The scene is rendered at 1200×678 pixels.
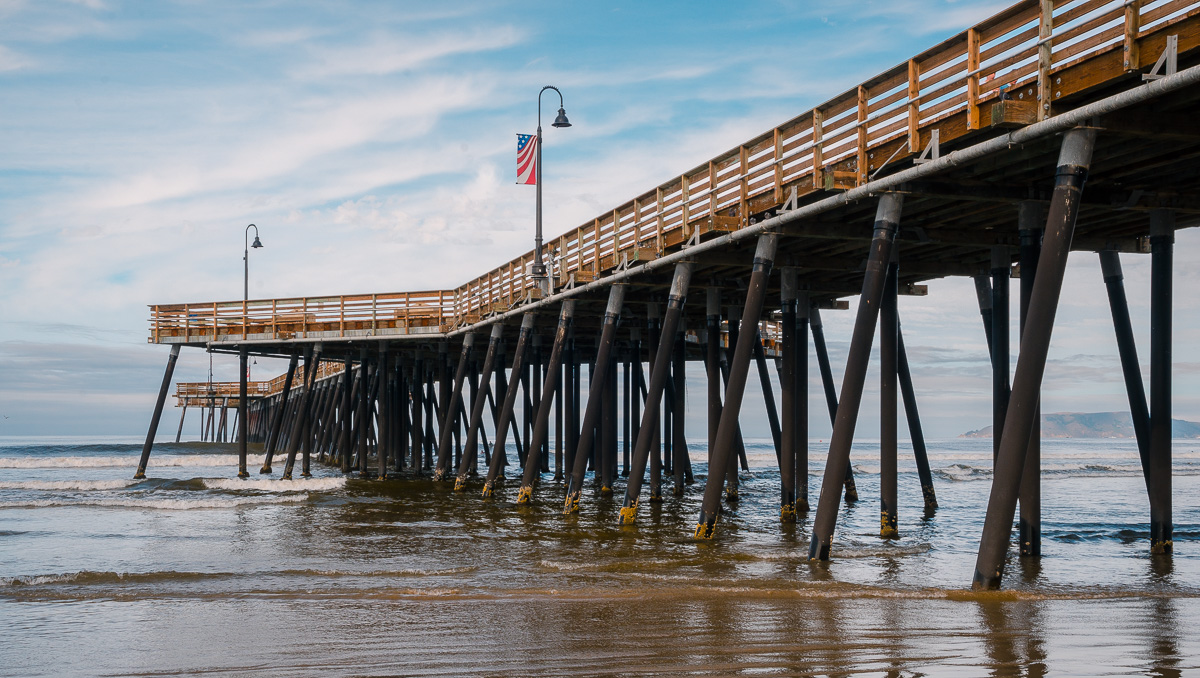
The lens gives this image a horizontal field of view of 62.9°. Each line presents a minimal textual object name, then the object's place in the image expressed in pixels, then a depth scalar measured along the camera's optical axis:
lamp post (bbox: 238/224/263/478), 31.77
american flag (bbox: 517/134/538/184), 23.92
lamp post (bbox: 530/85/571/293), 22.45
